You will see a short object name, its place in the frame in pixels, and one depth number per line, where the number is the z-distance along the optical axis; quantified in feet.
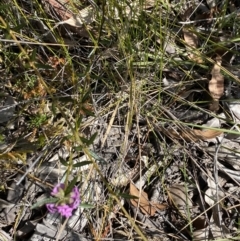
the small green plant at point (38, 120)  1.78
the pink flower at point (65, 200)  1.30
